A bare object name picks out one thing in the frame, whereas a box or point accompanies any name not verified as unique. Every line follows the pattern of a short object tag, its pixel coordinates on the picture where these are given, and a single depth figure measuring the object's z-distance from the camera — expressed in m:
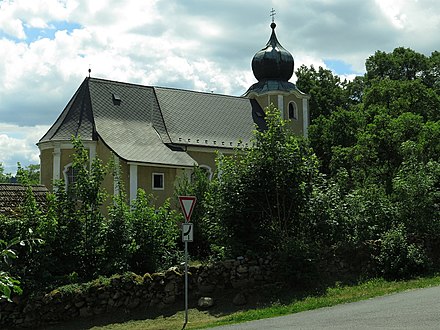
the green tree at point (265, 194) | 18.69
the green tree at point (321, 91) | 56.50
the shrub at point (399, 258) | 18.19
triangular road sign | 15.47
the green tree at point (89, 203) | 17.91
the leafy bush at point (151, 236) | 18.50
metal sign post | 15.17
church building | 38.19
